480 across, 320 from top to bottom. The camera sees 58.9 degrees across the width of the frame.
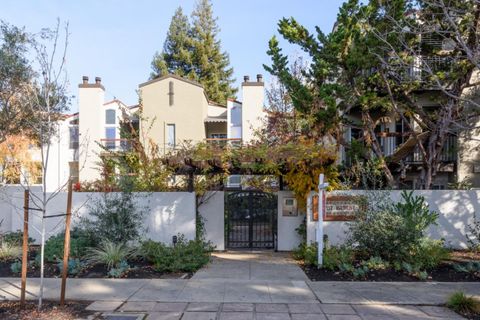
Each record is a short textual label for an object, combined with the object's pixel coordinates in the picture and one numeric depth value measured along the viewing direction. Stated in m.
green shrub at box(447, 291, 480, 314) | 6.29
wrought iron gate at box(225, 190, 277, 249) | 13.13
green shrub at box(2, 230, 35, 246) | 11.20
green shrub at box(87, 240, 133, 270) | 9.52
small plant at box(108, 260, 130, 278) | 8.84
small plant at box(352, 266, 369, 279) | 8.80
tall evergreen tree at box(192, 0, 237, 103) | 39.84
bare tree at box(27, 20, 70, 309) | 6.36
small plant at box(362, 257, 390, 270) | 9.21
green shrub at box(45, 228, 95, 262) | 10.00
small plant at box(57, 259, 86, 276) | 8.91
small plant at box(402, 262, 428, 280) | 8.61
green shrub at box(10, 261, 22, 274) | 8.98
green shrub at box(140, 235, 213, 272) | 9.45
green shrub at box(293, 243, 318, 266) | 10.12
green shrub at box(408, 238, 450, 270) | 9.34
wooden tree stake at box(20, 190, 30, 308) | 6.34
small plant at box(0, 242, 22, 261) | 10.27
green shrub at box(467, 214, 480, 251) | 10.99
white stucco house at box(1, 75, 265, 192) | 25.89
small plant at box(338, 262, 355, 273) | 9.02
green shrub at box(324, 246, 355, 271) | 9.45
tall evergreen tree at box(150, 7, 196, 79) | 40.09
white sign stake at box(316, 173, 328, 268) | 9.74
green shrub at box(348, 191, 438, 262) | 9.20
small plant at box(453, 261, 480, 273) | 8.98
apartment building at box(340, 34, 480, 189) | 16.67
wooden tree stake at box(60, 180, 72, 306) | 6.34
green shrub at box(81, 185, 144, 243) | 10.44
